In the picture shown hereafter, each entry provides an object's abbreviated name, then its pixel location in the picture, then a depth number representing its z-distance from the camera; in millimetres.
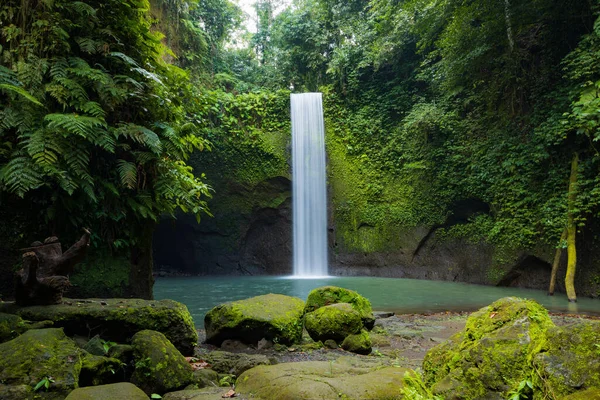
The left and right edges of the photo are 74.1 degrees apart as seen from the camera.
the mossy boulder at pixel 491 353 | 1976
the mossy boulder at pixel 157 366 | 3072
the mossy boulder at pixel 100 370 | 2875
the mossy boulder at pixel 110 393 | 2445
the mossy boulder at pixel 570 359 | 1646
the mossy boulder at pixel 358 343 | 4887
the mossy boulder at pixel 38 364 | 2508
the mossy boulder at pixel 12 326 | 3082
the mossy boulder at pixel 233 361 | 3898
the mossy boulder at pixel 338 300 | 5973
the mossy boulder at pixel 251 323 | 5012
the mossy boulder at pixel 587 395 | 1504
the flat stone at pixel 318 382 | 2607
